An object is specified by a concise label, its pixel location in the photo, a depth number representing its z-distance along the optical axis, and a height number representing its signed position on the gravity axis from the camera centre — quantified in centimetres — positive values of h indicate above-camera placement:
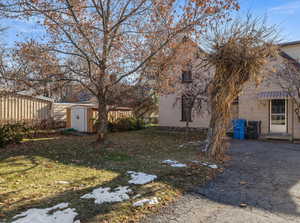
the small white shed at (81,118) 1441 -33
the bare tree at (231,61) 641 +160
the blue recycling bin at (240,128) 1230 -82
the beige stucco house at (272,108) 1167 +34
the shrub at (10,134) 913 -91
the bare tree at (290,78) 1055 +178
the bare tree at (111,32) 684 +285
